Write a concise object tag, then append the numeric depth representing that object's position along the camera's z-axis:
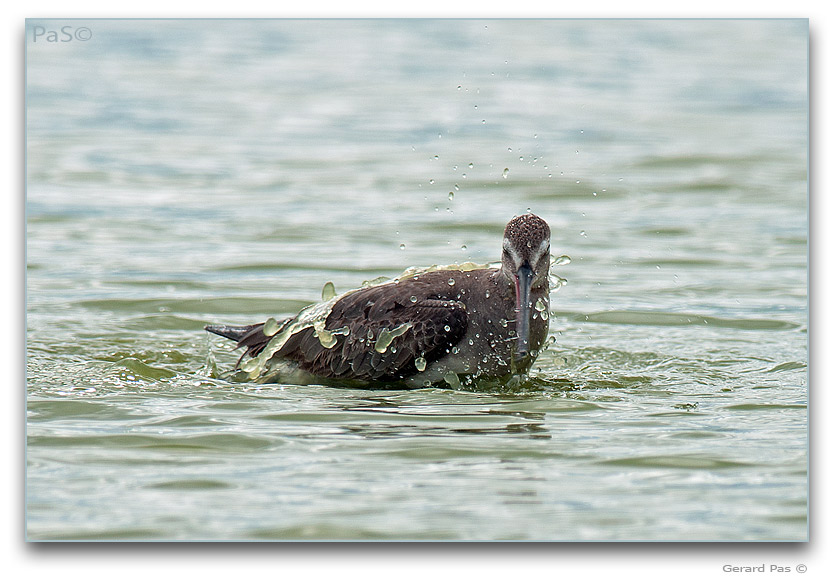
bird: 16.66
